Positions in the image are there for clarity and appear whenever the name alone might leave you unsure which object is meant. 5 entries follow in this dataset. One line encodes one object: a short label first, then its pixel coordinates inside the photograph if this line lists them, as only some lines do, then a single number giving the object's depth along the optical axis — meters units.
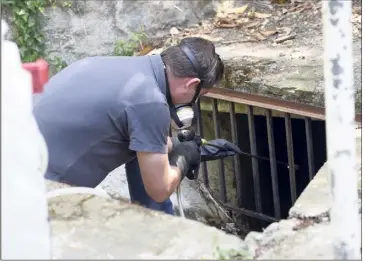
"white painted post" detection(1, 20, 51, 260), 1.65
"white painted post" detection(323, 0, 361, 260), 1.78
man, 2.83
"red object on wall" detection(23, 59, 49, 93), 1.95
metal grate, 3.92
